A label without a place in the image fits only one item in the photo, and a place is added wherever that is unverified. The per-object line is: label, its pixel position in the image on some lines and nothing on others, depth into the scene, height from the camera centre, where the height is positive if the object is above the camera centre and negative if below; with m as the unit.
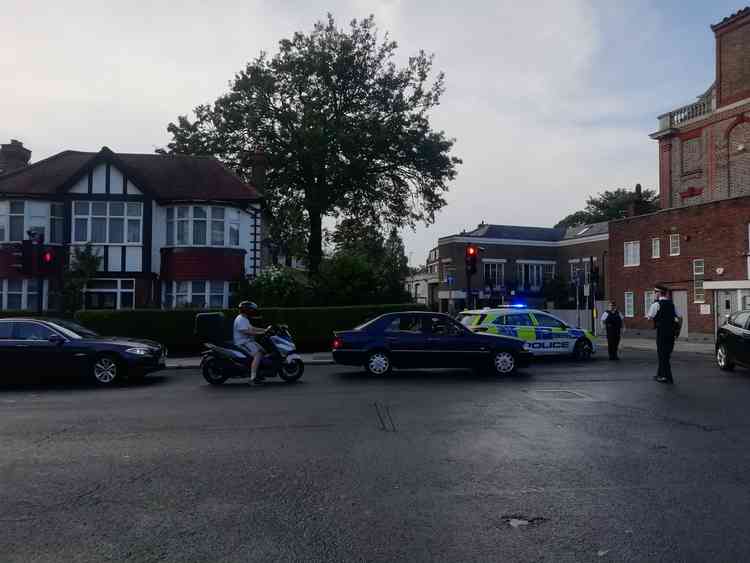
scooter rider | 12.80 -0.73
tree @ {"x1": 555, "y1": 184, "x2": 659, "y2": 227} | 70.31 +11.58
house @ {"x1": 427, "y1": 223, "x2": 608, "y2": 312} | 58.41 +4.24
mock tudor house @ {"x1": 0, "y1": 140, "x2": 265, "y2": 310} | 25.61 +2.92
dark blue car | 13.95 -0.98
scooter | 12.98 -1.15
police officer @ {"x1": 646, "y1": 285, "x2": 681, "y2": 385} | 12.55 -0.45
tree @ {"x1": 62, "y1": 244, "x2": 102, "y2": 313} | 23.56 +0.98
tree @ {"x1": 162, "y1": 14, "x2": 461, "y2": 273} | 33.16 +9.37
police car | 17.91 -0.74
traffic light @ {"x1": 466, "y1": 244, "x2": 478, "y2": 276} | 19.73 +1.44
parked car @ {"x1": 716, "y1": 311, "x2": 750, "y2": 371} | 14.17 -0.87
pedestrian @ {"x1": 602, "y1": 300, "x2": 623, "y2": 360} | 19.03 -0.82
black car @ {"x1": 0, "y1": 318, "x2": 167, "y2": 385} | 13.18 -1.17
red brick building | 29.56 +4.62
